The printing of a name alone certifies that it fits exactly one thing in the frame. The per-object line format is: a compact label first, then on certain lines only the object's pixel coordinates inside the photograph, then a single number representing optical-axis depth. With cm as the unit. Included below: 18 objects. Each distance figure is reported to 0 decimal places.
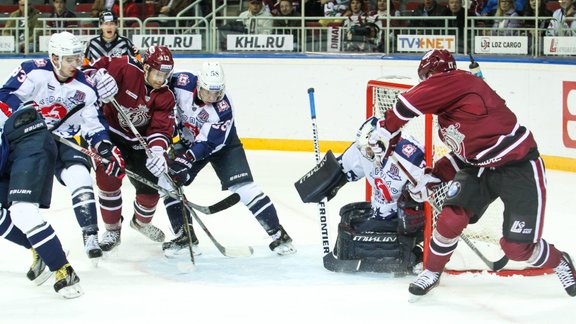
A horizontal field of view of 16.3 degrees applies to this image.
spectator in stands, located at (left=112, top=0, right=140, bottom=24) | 1647
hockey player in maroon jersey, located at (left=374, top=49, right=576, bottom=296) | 763
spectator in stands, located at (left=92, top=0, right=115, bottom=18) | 1663
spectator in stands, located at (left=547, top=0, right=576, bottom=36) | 1393
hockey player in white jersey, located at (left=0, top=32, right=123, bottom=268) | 890
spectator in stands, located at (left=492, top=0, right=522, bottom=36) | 1451
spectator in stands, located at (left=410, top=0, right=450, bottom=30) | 1501
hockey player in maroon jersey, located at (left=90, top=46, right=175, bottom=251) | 919
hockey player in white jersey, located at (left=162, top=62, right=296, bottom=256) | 932
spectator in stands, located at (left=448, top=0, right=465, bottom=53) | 1482
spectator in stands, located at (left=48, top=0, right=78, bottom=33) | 1627
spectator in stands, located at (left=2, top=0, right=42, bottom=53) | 1606
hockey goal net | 862
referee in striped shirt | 1280
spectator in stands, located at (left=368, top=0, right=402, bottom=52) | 1520
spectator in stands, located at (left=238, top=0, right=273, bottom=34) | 1576
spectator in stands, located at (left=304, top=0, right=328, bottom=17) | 1588
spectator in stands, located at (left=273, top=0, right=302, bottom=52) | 1565
